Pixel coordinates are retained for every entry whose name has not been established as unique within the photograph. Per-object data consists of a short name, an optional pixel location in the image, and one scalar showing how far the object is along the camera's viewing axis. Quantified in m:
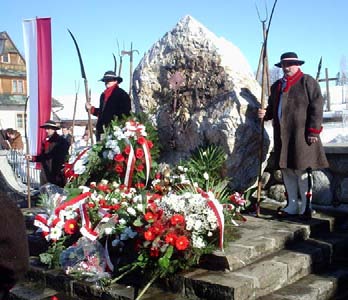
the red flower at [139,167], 5.37
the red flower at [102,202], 4.47
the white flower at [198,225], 3.61
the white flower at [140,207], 3.87
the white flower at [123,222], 4.01
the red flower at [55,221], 4.39
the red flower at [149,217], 3.66
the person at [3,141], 15.54
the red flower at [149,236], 3.50
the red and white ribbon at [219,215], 3.71
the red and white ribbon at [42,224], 4.41
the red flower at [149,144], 5.57
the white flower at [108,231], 3.99
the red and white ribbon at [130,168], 5.27
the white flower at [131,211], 3.91
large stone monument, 5.43
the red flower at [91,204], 4.45
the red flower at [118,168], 5.28
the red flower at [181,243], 3.45
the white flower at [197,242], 3.57
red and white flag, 7.67
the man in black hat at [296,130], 4.82
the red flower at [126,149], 5.28
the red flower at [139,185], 5.21
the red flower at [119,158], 5.23
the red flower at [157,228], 3.53
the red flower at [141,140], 5.43
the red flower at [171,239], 3.46
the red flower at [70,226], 4.37
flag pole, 7.90
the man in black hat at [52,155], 7.67
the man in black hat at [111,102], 6.36
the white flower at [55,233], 4.32
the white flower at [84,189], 4.79
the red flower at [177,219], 3.57
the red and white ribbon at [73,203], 4.50
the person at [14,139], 15.04
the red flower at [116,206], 4.38
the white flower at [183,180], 4.81
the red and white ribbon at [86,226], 4.10
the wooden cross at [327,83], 14.24
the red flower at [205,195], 3.93
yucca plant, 5.05
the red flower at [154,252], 3.48
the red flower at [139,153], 5.37
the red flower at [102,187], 4.85
